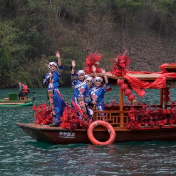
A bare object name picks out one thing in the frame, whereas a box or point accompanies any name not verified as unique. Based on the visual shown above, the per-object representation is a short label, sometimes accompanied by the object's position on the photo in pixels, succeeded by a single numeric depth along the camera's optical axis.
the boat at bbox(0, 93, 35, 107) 36.05
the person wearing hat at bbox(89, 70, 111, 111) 19.17
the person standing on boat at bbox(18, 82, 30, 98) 37.28
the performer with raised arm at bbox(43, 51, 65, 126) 18.89
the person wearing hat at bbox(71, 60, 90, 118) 18.98
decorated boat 18.42
